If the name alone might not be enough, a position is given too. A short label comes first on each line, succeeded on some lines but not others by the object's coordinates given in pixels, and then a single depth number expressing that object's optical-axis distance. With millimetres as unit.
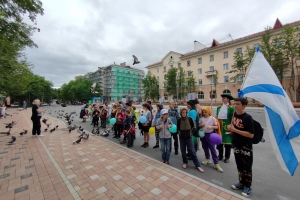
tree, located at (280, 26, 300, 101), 21344
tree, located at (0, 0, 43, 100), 4112
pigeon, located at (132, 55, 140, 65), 17455
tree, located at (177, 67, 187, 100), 36719
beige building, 28078
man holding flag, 2604
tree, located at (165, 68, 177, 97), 37094
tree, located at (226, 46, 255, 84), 24919
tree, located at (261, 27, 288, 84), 22594
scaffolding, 70938
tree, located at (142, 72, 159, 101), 42625
